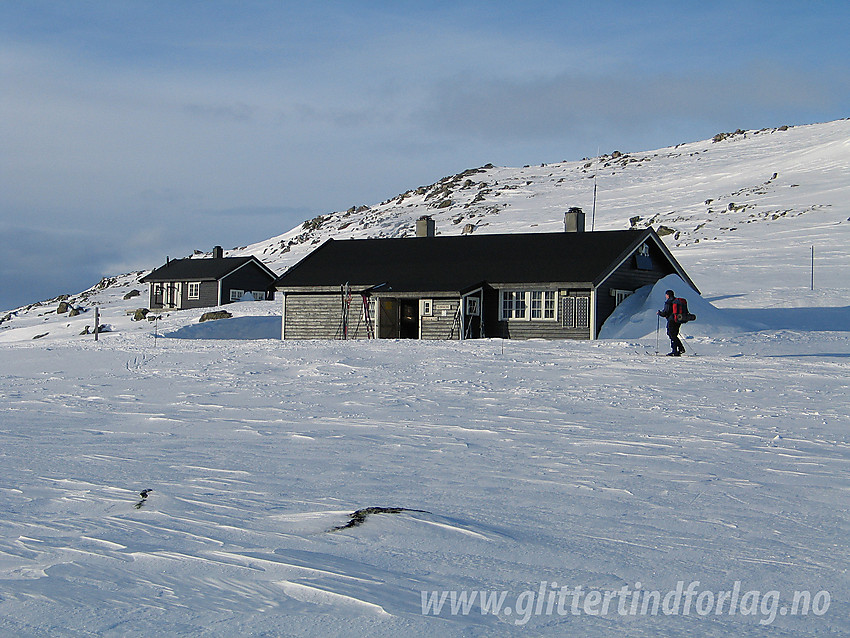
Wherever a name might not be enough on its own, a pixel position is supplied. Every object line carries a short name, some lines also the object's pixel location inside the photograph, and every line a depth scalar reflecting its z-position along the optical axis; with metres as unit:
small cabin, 58.19
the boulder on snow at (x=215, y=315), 42.66
